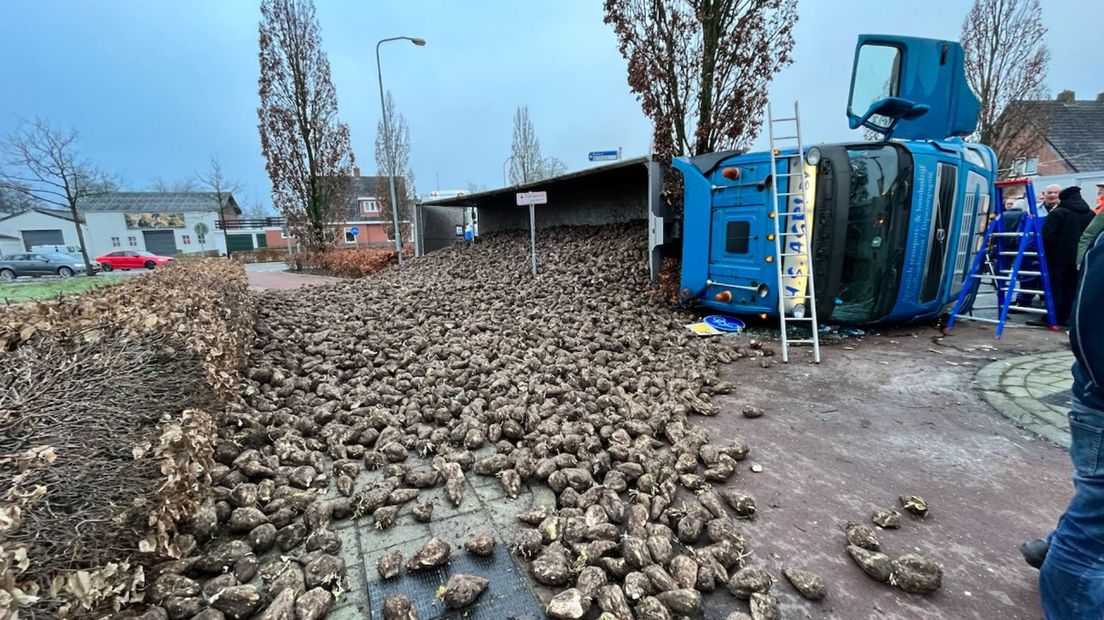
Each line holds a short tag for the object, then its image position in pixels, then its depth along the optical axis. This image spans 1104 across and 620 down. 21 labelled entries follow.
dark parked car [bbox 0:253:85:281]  22.59
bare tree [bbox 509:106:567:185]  34.31
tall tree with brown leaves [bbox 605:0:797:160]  8.16
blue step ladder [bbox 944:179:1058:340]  5.79
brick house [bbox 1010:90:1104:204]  22.59
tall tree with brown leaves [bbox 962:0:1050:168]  14.33
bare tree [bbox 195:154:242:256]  34.93
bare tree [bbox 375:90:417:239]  30.44
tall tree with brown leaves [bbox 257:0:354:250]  19.38
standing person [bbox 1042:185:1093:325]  6.24
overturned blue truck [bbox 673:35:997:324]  5.28
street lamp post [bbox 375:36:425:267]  16.20
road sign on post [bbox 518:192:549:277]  8.45
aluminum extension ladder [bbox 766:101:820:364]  5.29
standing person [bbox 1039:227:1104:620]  1.48
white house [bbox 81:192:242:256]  42.16
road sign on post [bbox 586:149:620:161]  10.56
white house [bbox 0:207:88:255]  44.59
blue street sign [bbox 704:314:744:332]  6.24
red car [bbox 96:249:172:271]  28.11
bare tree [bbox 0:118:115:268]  22.16
